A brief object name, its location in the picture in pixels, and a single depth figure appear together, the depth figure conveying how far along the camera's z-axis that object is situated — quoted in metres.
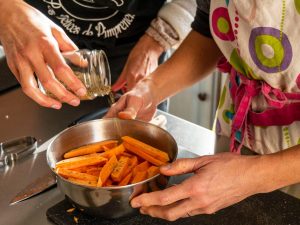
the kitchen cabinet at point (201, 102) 2.02
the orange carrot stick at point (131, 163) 0.81
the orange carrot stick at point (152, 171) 0.77
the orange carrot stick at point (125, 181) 0.78
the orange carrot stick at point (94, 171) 0.82
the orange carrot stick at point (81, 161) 0.81
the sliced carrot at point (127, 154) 0.87
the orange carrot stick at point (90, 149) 0.86
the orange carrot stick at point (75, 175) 0.78
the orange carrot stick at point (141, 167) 0.81
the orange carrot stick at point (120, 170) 0.78
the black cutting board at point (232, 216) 0.81
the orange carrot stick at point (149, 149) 0.83
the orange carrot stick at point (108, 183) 0.78
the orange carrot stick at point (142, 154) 0.82
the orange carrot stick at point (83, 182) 0.74
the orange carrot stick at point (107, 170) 0.76
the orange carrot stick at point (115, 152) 0.85
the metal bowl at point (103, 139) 0.72
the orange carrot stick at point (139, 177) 0.77
